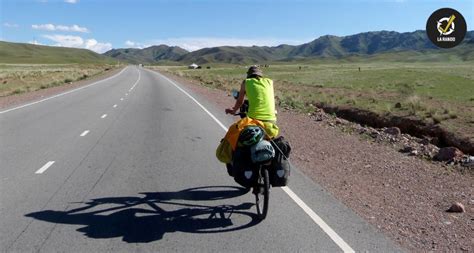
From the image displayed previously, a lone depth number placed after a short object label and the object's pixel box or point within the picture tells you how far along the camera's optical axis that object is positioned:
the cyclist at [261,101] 6.82
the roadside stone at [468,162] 10.68
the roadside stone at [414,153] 12.30
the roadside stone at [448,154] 11.60
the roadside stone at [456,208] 7.15
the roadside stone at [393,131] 16.52
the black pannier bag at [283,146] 6.67
